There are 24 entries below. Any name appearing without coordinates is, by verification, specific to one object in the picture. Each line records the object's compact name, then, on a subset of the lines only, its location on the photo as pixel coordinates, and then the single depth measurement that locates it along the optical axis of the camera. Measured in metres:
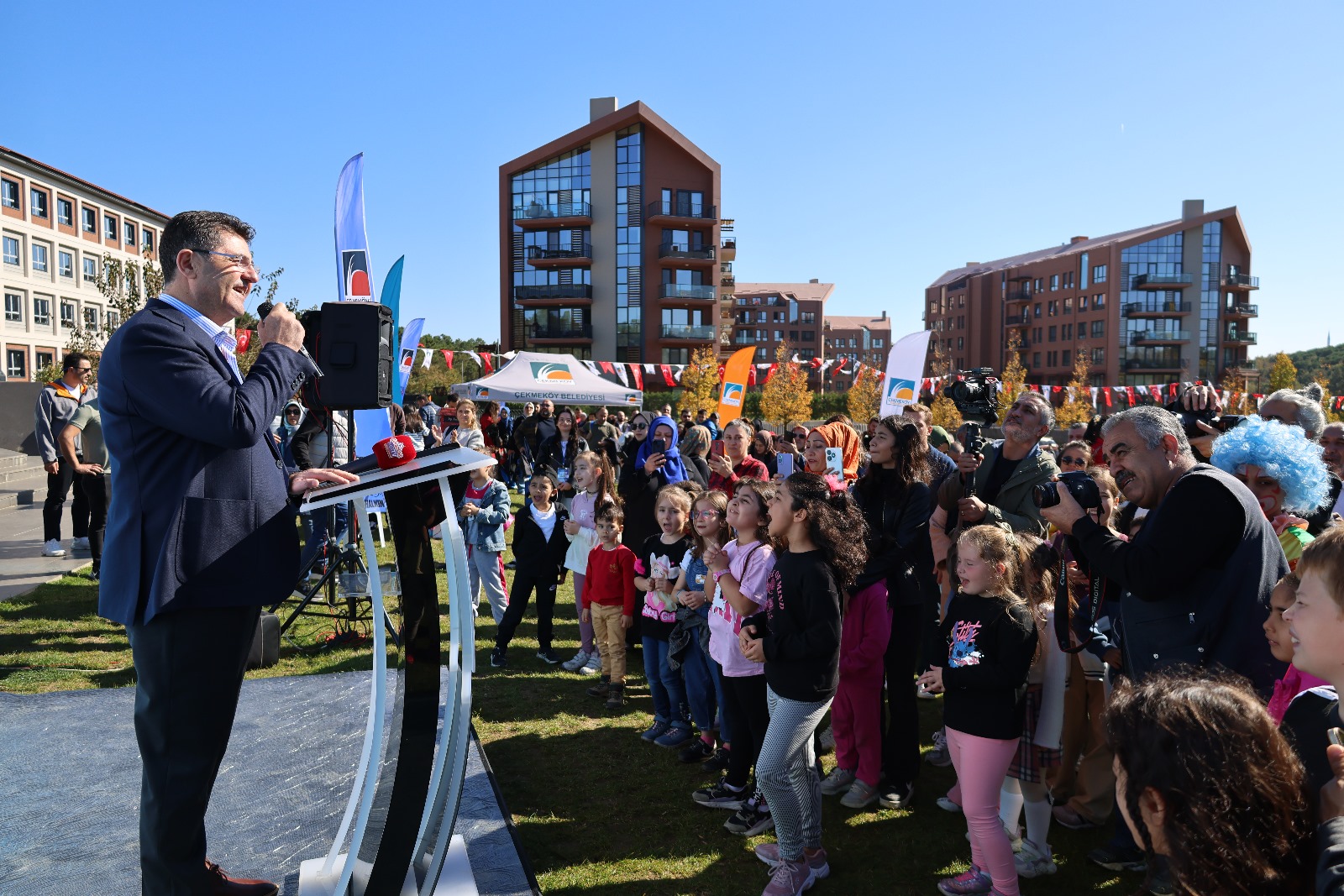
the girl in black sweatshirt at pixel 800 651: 3.55
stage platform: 3.41
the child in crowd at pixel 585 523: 6.73
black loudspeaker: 3.44
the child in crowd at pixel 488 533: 7.34
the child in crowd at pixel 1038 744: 3.73
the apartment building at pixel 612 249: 51.72
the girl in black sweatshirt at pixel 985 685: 3.36
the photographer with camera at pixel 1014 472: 4.76
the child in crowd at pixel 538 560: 6.95
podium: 2.60
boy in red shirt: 6.04
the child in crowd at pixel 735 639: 4.14
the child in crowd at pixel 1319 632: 1.87
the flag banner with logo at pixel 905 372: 11.78
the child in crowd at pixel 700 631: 4.80
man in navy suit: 2.39
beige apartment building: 49.09
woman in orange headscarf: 6.26
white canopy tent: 19.03
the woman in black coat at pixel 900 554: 4.50
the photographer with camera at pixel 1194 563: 2.82
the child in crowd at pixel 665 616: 5.26
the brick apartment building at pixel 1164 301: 66.50
